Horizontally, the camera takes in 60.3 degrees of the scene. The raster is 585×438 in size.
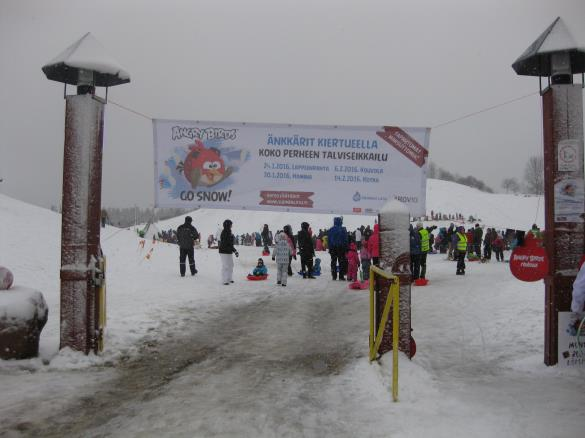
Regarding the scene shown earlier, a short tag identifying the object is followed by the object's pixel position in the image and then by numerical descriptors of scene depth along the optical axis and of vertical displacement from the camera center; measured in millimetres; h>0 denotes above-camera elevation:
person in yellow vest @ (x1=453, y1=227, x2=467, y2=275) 15930 -679
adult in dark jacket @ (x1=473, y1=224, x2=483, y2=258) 23266 -428
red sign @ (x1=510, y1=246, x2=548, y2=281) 5969 -378
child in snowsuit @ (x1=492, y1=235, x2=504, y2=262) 22734 -731
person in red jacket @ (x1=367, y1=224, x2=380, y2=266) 13709 -403
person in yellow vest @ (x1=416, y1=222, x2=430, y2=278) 14289 -410
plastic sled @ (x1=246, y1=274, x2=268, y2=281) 14898 -1408
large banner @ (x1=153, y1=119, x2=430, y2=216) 8375 +1110
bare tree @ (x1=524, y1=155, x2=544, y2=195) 103700 +11987
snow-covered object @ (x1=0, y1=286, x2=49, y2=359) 6113 -1173
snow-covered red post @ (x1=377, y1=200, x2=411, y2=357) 5922 -304
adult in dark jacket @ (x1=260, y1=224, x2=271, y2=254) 29108 -245
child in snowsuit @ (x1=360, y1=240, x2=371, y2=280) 15234 -936
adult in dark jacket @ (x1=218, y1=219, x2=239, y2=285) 13477 -560
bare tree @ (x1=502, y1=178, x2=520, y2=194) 130425 +12234
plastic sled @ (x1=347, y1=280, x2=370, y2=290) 13298 -1480
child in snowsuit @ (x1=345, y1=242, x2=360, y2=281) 14797 -906
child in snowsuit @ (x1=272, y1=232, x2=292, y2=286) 13539 -658
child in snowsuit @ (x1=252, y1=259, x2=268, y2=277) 15136 -1243
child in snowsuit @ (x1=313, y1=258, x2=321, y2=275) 16609 -1290
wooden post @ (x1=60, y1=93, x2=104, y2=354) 6566 +106
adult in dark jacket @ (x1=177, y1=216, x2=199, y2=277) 14328 -273
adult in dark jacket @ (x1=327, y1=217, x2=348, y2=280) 14680 -375
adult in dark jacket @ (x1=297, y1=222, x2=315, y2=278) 15094 -576
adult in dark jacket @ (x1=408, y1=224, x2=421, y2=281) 13898 -567
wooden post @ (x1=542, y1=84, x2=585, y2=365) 6000 +376
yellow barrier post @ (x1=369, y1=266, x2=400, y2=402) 4984 -992
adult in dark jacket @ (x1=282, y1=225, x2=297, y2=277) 15823 -102
